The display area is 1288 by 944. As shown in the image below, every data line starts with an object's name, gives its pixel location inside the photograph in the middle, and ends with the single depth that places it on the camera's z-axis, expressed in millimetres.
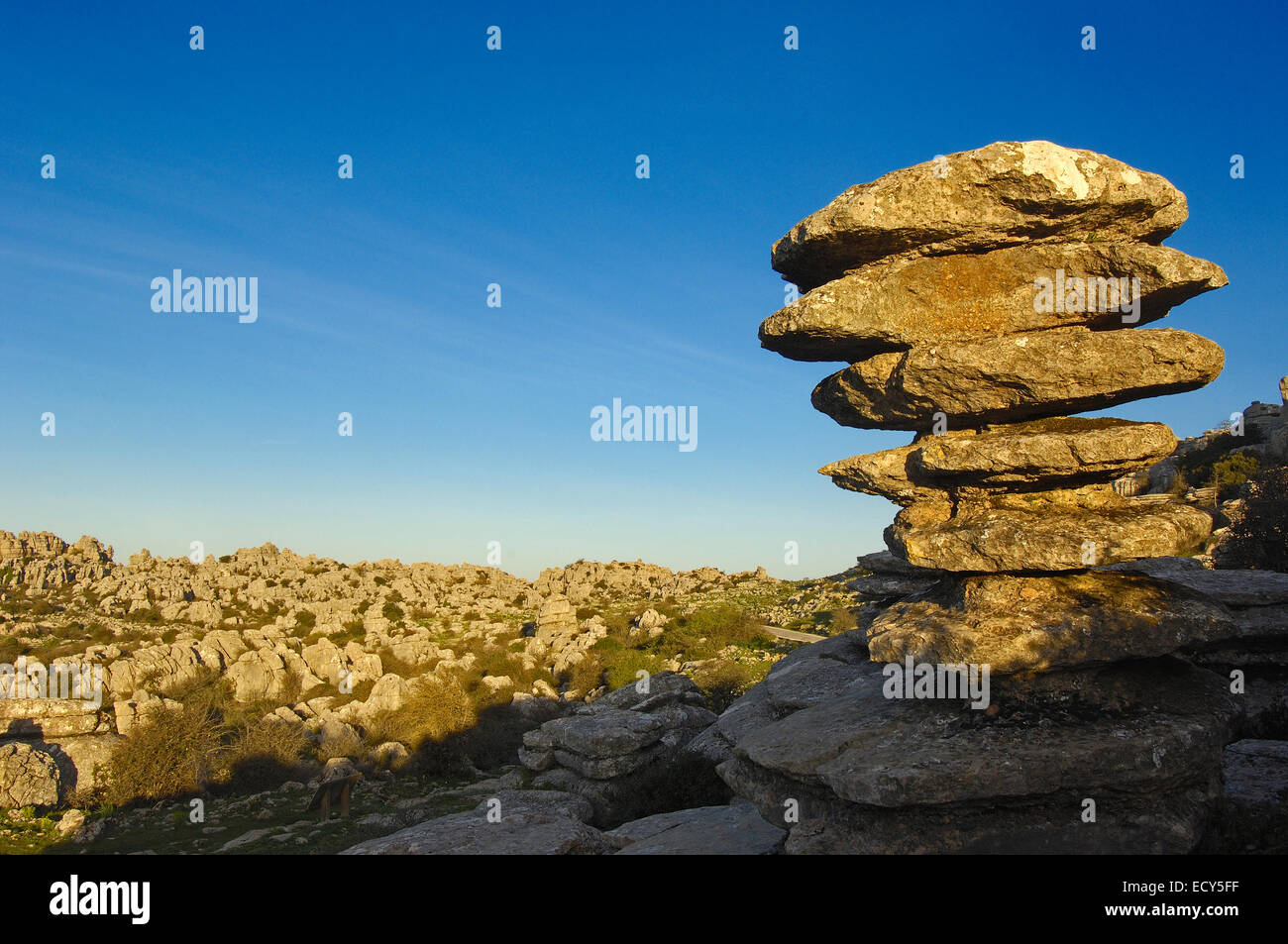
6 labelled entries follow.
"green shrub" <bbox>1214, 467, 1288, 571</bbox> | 22377
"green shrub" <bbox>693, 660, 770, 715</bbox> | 27216
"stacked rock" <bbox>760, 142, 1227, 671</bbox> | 8977
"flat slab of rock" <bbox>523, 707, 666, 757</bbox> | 19016
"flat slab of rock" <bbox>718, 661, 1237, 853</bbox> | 7996
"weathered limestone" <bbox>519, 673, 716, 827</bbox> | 18094
